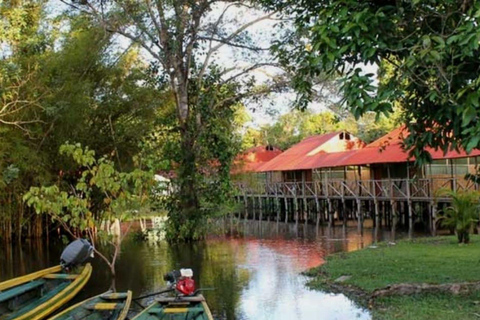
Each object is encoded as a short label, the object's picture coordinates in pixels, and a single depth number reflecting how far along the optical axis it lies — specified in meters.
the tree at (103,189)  7.02
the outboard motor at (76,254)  6.75
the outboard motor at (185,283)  5.30
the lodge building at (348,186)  17.02
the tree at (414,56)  3.75
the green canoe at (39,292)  5.50
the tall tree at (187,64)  11.72
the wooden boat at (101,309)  5.15
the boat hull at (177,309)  4.97
